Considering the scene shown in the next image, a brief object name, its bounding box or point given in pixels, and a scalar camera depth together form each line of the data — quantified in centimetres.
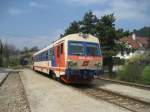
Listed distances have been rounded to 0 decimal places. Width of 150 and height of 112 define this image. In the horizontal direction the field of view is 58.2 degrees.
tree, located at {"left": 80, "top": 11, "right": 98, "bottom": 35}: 1667
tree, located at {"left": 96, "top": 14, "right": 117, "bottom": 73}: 1470
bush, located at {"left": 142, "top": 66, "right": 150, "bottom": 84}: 901
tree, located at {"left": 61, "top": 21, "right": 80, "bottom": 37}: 1895
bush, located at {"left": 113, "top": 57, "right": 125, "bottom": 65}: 1568
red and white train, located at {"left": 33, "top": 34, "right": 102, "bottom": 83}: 802
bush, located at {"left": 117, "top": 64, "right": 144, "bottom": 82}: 987
